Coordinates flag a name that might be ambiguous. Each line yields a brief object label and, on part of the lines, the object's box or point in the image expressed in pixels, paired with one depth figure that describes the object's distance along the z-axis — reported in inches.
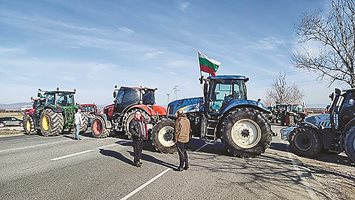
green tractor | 696.4
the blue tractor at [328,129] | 411.6
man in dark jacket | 354.6
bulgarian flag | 549.0
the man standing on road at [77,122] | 642.8
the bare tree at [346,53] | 805.9
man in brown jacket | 335.0
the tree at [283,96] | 2322.8
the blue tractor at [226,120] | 412.2
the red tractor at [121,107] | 637.9
